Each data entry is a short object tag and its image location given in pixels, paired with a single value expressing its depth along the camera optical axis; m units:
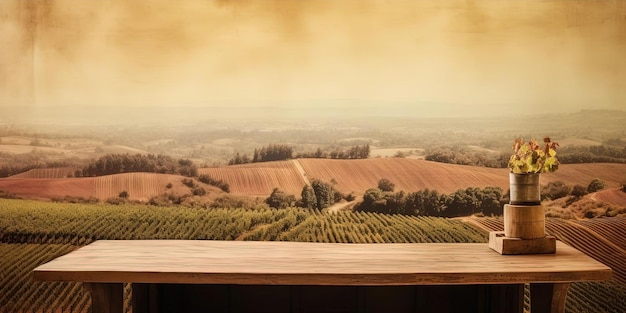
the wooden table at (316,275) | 2.56
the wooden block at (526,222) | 2.86
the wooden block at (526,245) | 2.85
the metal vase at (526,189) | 2.90
